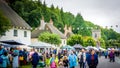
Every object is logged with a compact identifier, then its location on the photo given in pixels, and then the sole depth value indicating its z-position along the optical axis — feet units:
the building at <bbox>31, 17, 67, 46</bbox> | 166.78
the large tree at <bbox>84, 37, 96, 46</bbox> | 193.35
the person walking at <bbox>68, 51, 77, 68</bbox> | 35.83
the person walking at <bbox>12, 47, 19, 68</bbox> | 44.12
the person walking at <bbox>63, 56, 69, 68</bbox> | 40.40
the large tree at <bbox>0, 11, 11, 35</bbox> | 60.92
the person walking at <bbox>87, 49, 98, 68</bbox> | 33.73
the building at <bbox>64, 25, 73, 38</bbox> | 206.70
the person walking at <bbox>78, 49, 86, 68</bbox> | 43.43
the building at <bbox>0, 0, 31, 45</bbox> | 89.65
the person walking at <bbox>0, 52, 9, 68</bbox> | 37.62
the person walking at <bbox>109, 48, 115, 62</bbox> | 80.96
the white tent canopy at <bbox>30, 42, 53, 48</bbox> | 72.75
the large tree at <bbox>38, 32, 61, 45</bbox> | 129.14
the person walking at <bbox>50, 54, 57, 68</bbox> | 33.84
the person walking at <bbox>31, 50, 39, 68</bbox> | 39.41
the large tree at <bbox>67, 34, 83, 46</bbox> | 164.83
